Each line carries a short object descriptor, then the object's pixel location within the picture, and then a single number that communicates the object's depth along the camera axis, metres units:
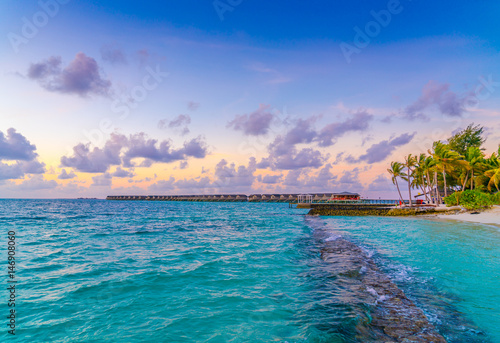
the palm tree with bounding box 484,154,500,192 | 38.25
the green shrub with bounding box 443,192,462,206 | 46.10
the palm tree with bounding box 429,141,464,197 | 45.81
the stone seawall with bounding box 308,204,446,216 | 46.96
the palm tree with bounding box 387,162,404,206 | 63.92
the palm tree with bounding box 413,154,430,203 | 56.96
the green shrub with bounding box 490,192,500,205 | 37.87
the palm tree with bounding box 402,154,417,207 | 60.17
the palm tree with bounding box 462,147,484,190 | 46.09
